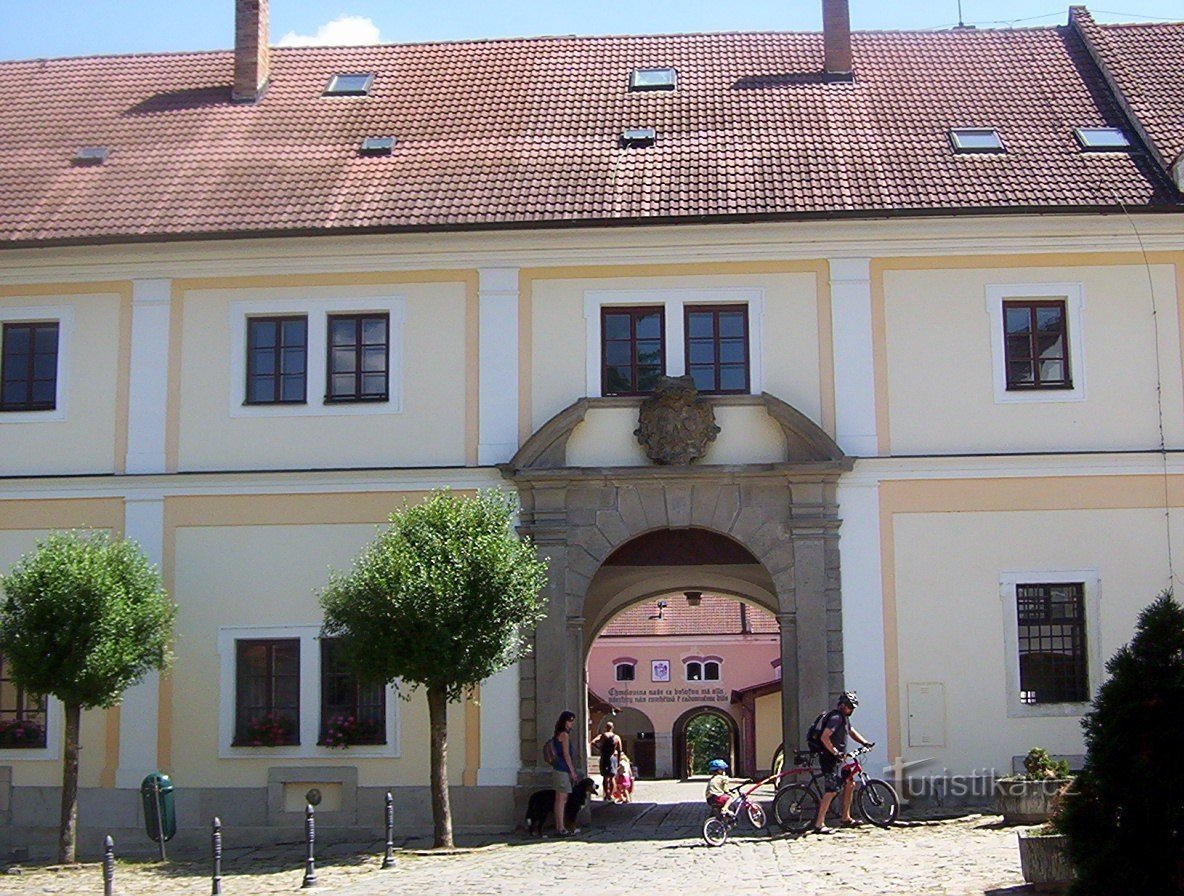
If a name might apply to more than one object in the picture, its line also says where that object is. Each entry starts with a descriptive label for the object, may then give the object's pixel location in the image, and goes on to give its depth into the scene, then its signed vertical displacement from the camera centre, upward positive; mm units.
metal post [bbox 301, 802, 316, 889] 16500 -1687
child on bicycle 18922 -1212
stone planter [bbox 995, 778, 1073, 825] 18844 -1334
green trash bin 19750 -1388
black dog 20500 -1505
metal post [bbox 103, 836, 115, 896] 15078 -1591
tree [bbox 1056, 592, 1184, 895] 12047 -703
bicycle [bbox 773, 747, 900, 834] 19781 -1403
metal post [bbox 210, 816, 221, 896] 15867 -1573
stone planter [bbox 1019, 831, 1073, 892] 13922 -1537
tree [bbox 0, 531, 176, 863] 19281 +748
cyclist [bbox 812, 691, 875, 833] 19469 -746
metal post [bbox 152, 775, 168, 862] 19688 -1467
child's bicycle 18906 -1501
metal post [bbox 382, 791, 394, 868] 17859 -1665
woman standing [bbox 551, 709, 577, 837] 20359 -939
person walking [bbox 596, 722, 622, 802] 30109 -1325
